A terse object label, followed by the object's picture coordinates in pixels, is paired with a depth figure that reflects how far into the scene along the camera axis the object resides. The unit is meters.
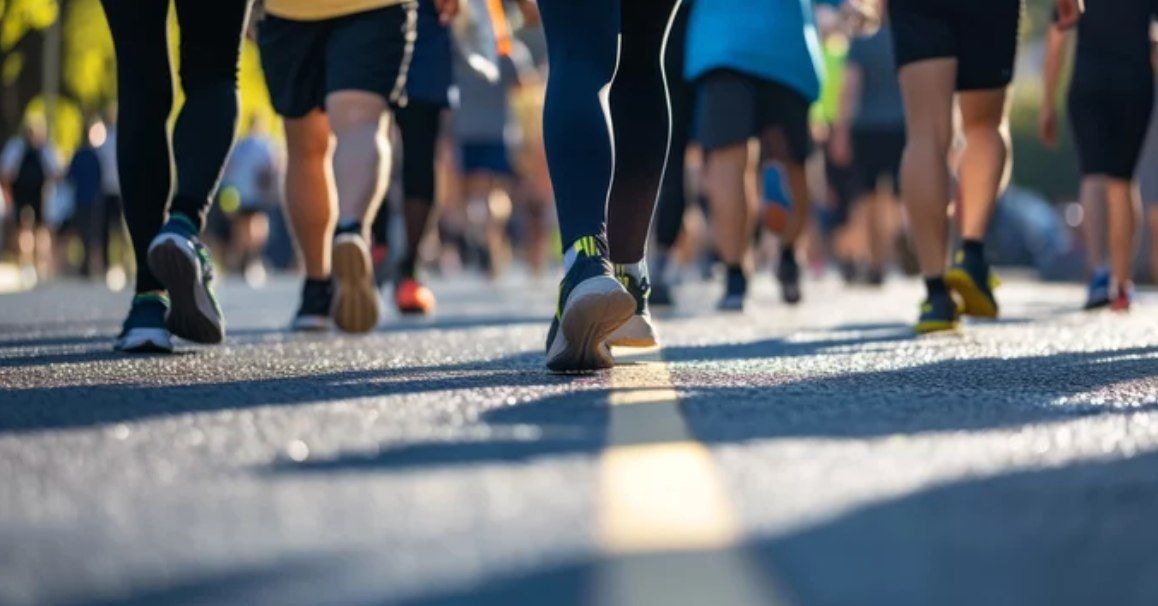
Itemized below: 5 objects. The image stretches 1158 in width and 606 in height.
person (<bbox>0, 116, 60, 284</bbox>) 23.00
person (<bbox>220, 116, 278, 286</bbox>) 23.73
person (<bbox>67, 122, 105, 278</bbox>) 22.67
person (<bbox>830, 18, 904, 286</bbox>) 14.95
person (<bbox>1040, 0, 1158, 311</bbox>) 10.29
